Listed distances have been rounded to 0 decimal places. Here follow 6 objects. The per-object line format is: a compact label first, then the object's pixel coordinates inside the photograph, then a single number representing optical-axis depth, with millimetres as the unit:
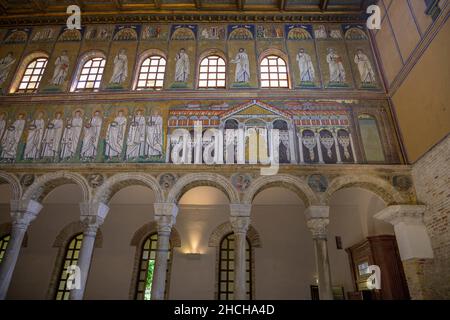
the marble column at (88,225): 7793
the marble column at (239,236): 7474
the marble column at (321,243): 7316
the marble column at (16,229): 7711
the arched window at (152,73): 10328
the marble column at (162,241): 7480
